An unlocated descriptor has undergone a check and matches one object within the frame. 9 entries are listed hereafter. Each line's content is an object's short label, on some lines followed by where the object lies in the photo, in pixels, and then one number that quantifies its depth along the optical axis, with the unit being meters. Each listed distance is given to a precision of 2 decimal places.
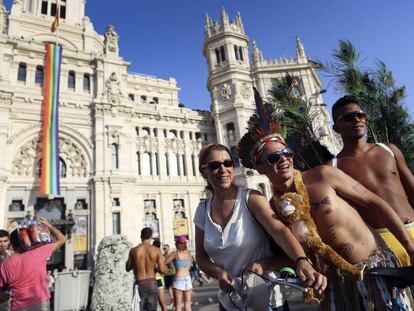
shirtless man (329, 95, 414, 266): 2.59
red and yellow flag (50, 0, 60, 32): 23.57
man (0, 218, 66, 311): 3.46
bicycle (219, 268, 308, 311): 1.71
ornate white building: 21.16
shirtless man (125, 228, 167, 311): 5.54
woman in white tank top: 1.82
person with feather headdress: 1.80
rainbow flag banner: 19.69
